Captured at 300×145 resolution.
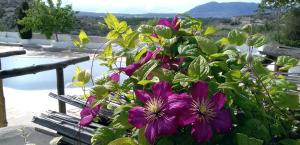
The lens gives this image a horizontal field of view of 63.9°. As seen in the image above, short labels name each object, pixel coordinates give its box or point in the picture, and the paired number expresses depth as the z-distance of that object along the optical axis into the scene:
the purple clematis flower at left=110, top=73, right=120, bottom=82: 0.49
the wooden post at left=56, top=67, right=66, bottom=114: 1.56
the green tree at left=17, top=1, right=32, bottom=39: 9.77
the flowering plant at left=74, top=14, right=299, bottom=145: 0.37
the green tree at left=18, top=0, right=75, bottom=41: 8.97
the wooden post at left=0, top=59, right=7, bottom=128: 1.74
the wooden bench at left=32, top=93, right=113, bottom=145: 0.51
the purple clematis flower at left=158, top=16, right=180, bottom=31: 0.48
